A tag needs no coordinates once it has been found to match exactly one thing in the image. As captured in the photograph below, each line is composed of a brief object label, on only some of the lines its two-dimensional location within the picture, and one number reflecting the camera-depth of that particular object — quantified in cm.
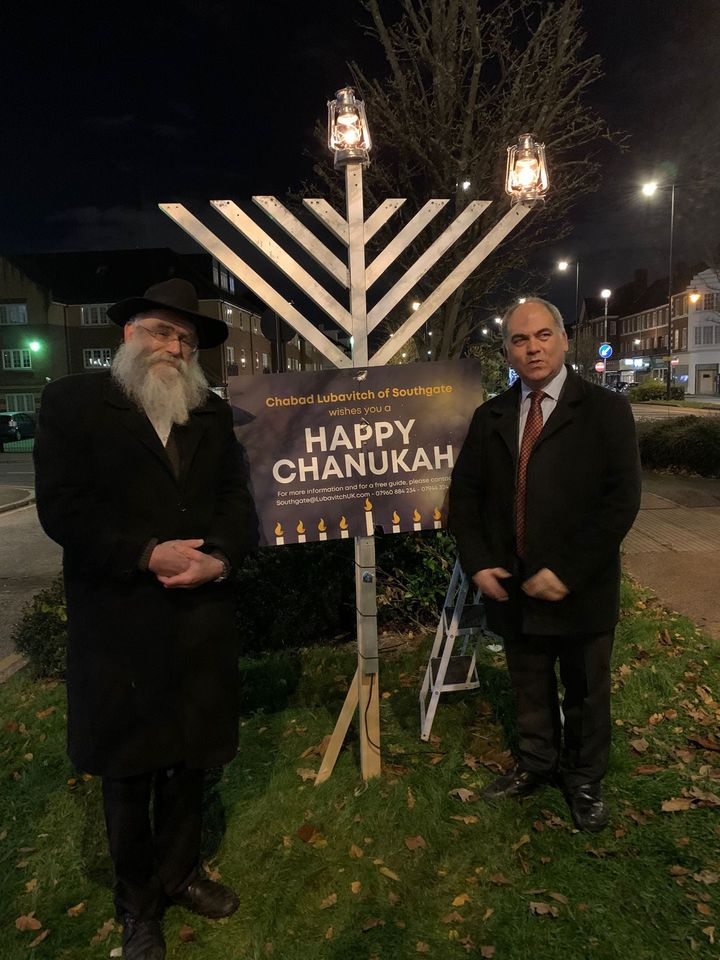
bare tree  645
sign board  310
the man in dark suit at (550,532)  280
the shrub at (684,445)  1170
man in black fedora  230
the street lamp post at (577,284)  4098
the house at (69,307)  4334
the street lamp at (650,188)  1511
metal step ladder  365
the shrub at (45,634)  466
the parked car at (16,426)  3164
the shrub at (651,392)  4038
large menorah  314
